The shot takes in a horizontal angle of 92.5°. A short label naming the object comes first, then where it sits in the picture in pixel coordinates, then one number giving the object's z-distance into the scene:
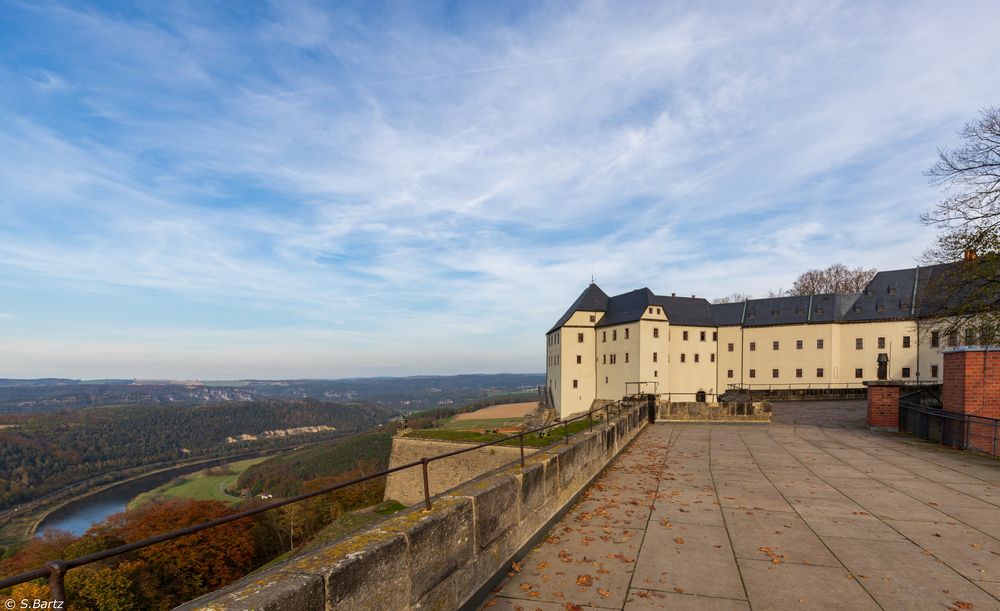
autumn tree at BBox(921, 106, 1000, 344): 14.51
